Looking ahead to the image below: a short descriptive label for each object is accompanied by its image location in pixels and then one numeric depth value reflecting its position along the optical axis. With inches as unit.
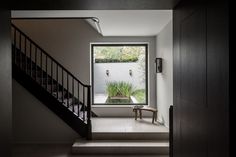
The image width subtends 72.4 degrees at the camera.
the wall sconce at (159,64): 156.4
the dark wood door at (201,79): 33.7
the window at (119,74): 188.4
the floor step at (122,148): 120.3
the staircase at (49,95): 139.2
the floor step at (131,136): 130.7
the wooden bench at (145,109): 153.5
